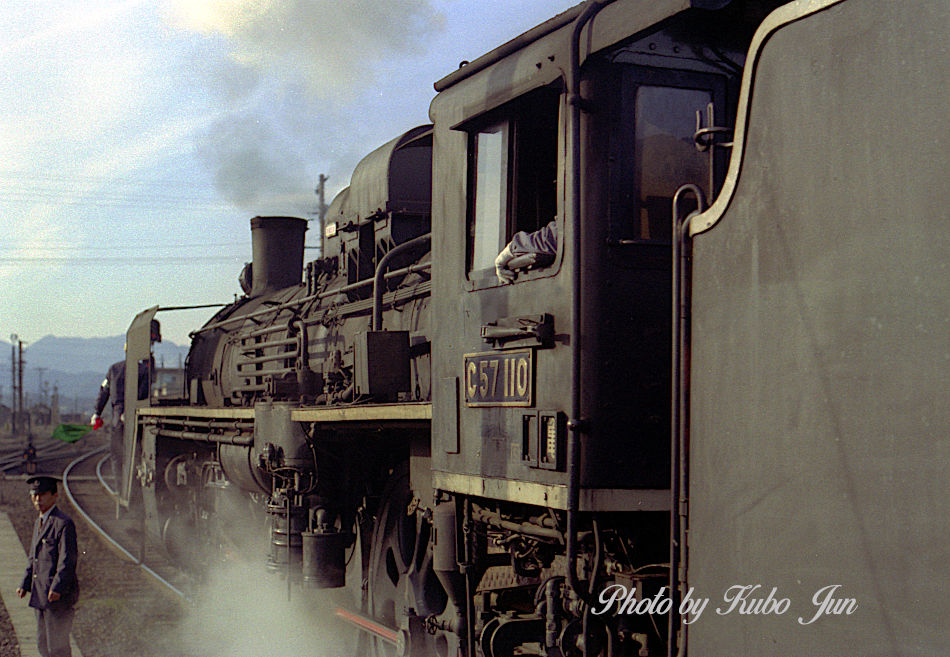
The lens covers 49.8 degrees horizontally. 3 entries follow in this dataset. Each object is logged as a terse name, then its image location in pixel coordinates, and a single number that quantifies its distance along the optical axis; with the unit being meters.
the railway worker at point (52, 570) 8.02
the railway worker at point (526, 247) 4.29
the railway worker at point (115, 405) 17.28
